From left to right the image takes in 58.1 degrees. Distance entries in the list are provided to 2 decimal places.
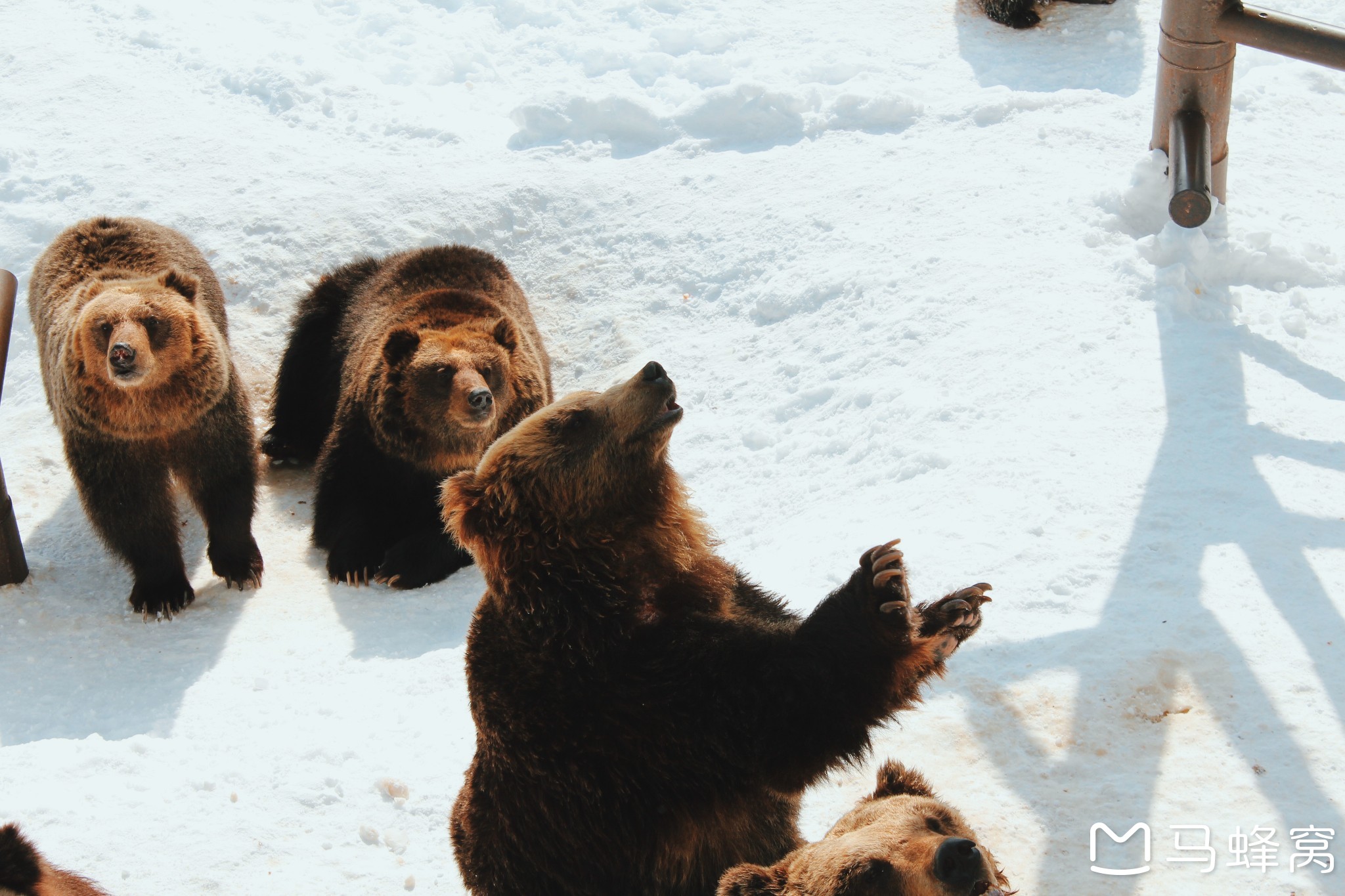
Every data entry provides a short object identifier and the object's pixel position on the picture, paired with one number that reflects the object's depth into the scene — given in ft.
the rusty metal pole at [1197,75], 18.99
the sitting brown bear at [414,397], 23.26
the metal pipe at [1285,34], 17.56
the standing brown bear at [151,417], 21.71
